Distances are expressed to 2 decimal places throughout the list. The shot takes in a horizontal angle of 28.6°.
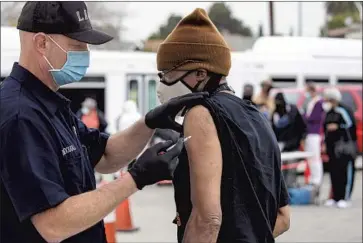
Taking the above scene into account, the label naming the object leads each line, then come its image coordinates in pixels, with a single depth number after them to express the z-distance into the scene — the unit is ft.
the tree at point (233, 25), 235.40
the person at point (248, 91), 42.32
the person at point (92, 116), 42.30
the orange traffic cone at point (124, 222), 29.27
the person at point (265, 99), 40.68
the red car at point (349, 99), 49.86
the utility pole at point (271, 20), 112.68
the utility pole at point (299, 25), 160.86
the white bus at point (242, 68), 51.26
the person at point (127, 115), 39.63
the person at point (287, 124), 38.19
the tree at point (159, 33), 169.29
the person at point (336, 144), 34.60
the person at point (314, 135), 39.29
